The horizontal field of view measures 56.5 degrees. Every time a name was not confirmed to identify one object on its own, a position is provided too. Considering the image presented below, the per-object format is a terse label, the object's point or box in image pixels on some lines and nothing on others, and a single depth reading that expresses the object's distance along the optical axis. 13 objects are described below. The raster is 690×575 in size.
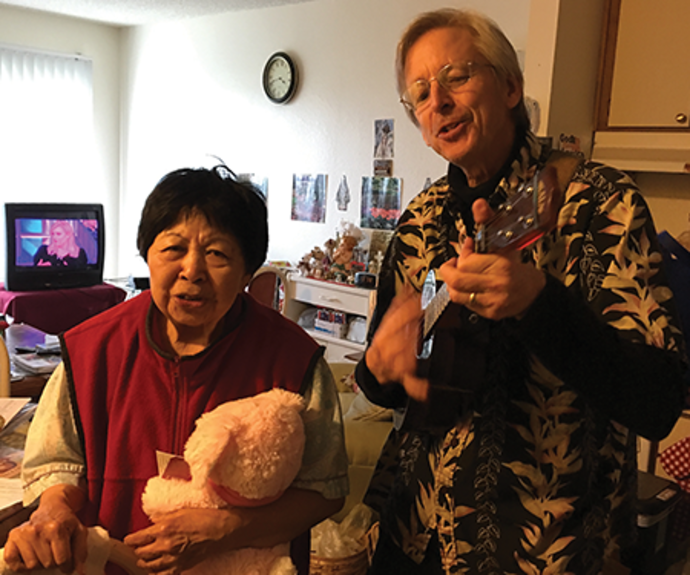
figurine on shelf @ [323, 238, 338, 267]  4.19
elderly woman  0.92
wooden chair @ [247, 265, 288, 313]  3.52
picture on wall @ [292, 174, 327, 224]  4.49
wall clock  4.53
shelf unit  3.83
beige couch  2.23
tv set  4.02
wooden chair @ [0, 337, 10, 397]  2.01
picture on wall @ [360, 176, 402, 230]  4.06
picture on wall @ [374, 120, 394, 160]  4.04
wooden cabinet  2.24
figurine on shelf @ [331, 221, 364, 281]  4.08
